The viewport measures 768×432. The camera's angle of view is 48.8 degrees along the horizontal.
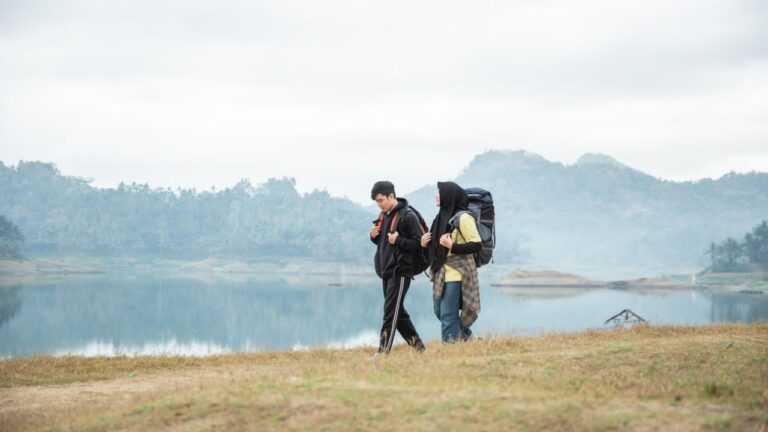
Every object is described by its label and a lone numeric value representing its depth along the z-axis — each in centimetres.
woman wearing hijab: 942
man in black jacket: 953
